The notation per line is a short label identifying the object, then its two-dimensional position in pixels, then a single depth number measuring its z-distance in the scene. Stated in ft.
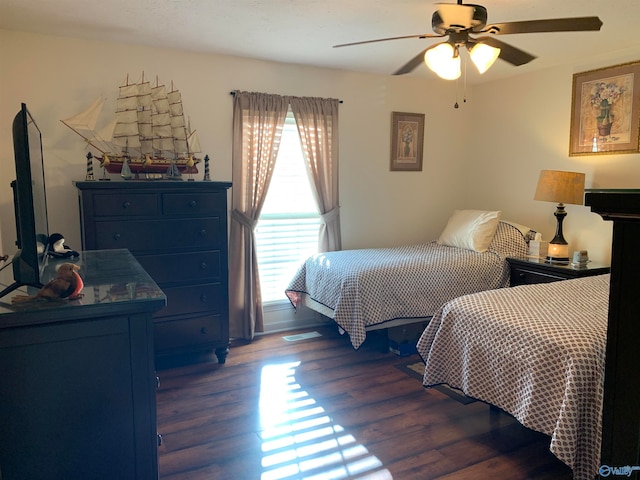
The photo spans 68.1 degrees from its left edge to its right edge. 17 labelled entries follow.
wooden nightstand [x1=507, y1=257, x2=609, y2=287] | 12.00
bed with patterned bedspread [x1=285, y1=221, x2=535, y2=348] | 11.44
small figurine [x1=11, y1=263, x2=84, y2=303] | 4.25
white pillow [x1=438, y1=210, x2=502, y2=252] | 13.89
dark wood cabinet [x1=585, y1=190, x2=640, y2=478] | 2.56
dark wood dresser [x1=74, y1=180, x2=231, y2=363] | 10.27
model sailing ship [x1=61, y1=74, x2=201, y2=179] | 10.78
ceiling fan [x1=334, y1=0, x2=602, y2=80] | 6.99
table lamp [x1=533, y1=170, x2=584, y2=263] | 12.53
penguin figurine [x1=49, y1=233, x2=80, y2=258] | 7.05
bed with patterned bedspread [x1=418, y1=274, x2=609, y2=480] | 6.35
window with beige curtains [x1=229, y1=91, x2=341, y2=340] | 13.12
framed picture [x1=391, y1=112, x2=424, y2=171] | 15.51
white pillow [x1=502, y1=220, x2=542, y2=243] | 13.89
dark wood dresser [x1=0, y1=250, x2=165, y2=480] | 4.01
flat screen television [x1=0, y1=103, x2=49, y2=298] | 4.33
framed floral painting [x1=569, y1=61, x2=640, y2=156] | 11.99
